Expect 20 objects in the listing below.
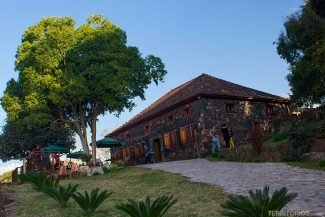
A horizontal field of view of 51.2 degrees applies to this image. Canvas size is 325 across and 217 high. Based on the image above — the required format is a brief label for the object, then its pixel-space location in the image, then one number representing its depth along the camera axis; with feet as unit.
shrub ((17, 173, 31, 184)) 52.36
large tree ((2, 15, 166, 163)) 77.25
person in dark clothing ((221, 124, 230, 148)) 69.97
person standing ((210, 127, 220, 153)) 71.77
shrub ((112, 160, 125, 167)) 69.96
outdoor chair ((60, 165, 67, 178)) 61.26
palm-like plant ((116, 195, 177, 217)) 15.87
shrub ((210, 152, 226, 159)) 63.15
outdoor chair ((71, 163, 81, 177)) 62.35
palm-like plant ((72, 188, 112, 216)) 22.85
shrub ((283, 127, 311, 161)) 47.44
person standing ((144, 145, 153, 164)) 87.95
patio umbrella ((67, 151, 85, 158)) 83.26
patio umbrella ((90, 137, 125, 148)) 80.01
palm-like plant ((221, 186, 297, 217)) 14.47
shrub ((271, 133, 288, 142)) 58.44
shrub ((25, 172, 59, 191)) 34.81
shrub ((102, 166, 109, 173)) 63.72
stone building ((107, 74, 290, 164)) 79.71
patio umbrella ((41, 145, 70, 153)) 77.20
